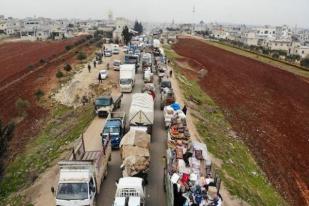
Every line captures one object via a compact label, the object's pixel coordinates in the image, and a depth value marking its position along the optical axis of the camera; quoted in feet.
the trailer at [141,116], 77.20
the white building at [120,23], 453.58
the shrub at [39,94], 141.08
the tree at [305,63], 245.37
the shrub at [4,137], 66.44
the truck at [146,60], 159.74
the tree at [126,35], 286.56
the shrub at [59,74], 166.72
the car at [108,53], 204.09
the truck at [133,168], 47.54
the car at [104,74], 138.51
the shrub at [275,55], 295.03
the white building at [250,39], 468.75
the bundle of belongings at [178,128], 67.41
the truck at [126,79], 117.91
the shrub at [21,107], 125.38
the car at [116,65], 157.30
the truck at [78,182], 47.09
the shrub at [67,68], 180.37
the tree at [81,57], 219.61
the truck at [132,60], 157.81
